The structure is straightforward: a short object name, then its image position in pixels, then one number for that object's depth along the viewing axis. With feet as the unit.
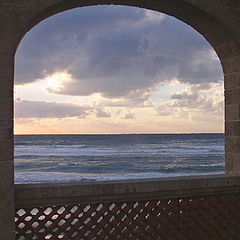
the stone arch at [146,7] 13.06
